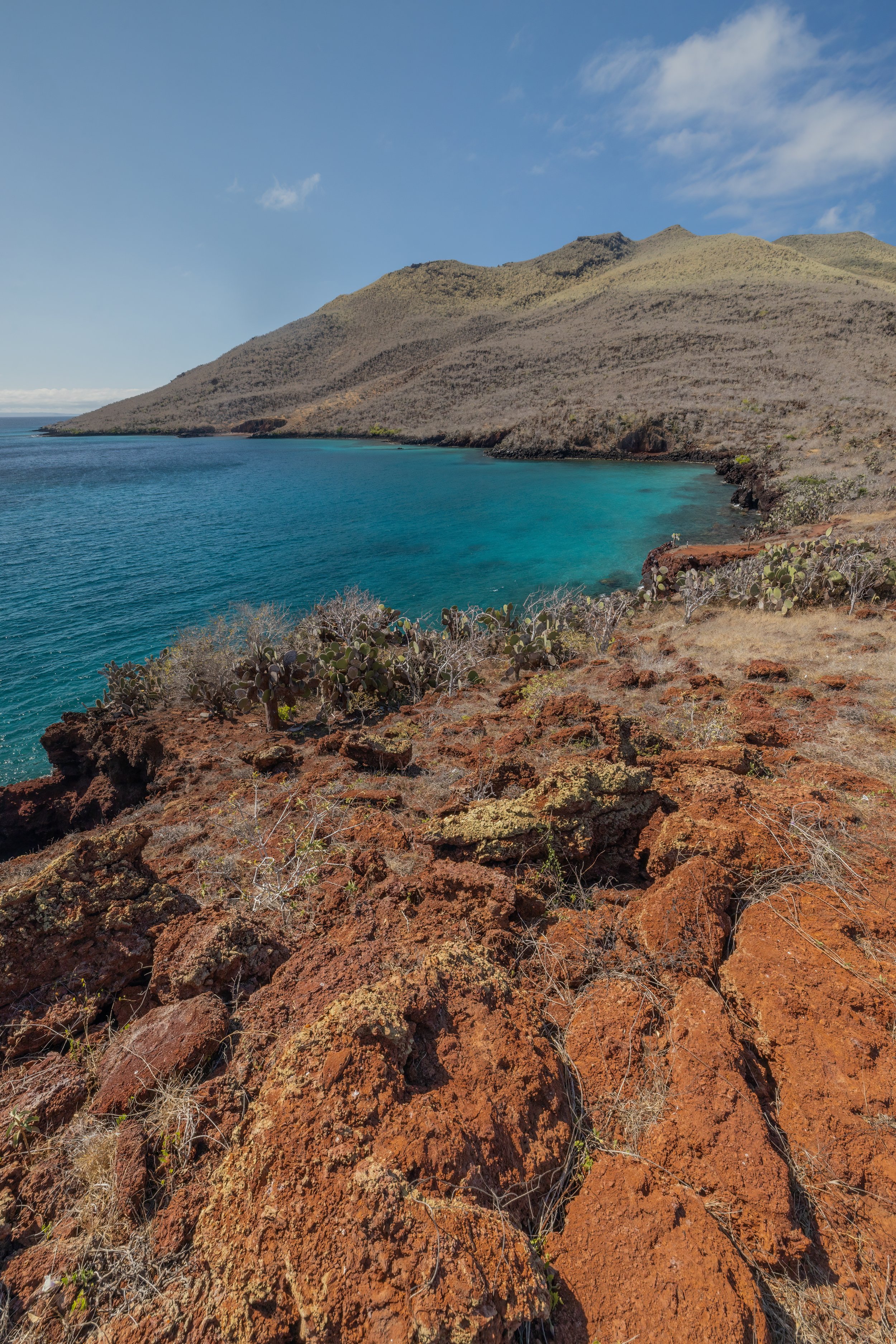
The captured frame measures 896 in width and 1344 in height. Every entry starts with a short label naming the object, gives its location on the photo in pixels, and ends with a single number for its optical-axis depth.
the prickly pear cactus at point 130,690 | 9.85
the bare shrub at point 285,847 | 3.72
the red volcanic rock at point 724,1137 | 1.91
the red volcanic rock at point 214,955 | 2.95
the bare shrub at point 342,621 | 10.15
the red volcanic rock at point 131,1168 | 2.02
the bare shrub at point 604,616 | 11.82
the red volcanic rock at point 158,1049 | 2.42
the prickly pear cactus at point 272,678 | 8.50
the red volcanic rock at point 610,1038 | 2.40
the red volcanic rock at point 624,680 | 8.23
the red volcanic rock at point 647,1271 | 1.62
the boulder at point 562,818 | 3.92
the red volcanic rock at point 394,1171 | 1.52
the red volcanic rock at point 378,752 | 5.96
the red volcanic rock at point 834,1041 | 1.98
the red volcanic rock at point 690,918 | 2.99
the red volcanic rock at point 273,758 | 6.46
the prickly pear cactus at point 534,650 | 10.06
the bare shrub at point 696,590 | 12.37
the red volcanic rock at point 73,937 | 2.94
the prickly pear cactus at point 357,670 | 8.90
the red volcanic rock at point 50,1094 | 2.40
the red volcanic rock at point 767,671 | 7.75
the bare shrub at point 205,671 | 9.86
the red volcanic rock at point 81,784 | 7.33
